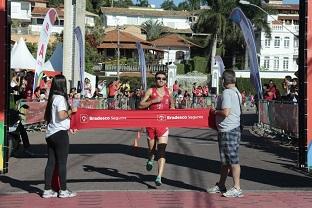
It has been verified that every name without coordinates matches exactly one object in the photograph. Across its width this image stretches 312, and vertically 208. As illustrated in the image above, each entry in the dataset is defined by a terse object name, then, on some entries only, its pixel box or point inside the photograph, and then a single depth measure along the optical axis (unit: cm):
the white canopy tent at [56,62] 3285
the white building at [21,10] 9995
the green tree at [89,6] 11669
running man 939
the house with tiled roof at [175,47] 8798
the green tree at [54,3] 11905
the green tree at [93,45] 6725
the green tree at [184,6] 14801
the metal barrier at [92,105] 1908
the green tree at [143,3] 15624
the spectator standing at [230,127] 843
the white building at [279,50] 8912
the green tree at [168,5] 15825
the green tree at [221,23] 6831
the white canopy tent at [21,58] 2904
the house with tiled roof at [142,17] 11594
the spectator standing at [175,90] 3925
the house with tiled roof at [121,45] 8031
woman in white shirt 836
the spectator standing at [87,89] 2820
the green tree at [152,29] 10312
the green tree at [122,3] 14495
